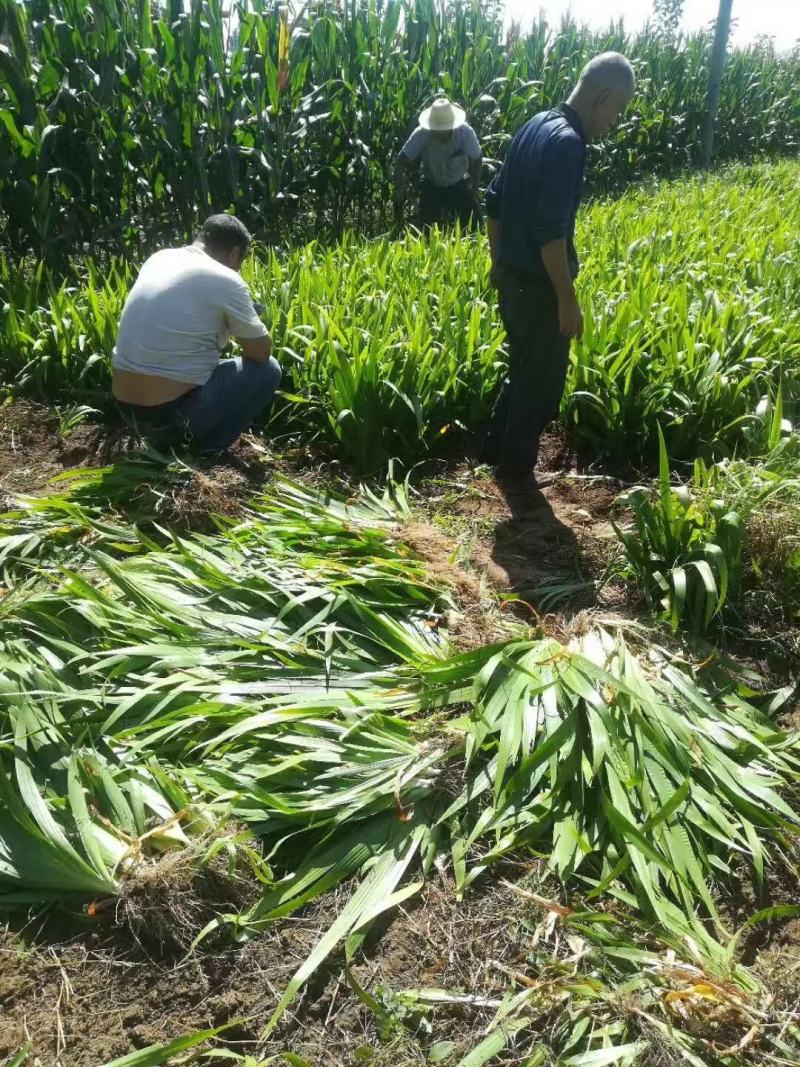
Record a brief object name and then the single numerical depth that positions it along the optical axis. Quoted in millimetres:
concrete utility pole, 11719
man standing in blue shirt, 3064
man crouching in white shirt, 3451
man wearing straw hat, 7109
